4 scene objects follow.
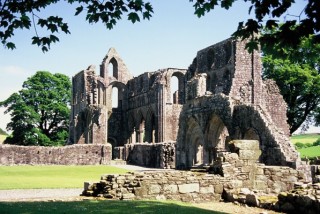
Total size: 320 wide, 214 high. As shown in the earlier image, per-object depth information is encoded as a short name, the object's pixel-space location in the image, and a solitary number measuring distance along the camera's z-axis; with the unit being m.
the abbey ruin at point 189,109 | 26.89
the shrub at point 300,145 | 57.11
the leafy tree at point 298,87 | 40.38
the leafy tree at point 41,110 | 50.19
